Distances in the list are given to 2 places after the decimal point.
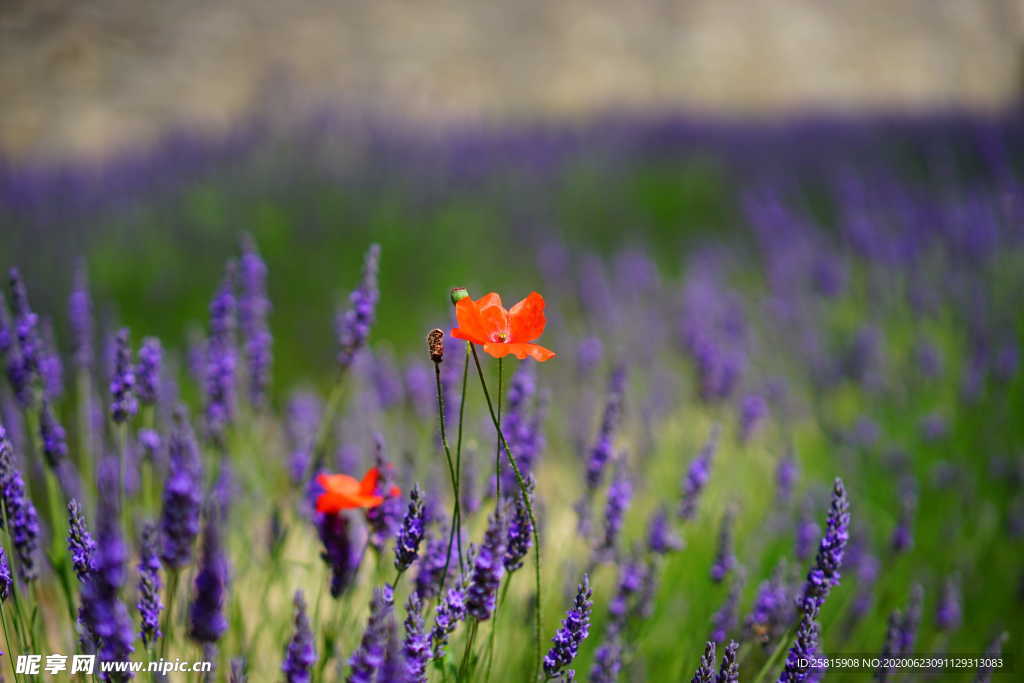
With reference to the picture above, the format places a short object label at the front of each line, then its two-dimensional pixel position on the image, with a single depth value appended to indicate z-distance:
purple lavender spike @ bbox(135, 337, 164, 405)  2.09
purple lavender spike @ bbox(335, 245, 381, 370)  2.10
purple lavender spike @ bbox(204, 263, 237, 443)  2.14
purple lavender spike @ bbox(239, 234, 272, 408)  2.20
